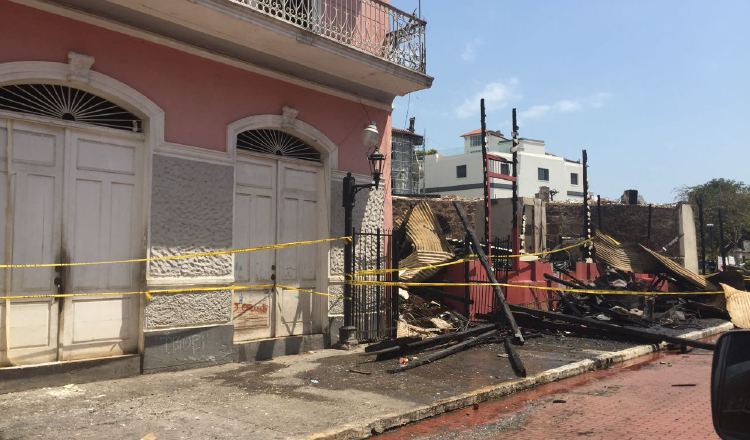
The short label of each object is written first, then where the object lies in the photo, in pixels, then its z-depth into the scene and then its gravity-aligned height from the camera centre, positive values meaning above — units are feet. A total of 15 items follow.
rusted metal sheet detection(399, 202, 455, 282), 38.01 +0.13
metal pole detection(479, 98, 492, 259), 38.96 +4.81
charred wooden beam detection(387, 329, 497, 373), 24.65 -4.96
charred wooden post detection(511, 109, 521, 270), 42.55 +3.15
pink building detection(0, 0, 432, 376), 21.20 +3.36
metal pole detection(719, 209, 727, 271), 61.15 -0.54
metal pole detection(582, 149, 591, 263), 51.96 +2.27
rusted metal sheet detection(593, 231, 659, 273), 48.49 -0.86
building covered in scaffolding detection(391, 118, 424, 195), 99.35 +15.30
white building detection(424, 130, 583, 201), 170.50 +23.66
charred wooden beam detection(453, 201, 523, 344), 31.12 -2.94
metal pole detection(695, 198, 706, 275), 58.37 +3.02
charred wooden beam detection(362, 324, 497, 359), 26.30 -4.66
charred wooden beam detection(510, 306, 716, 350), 31.86 -4.57
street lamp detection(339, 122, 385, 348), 30.12 +0.99
